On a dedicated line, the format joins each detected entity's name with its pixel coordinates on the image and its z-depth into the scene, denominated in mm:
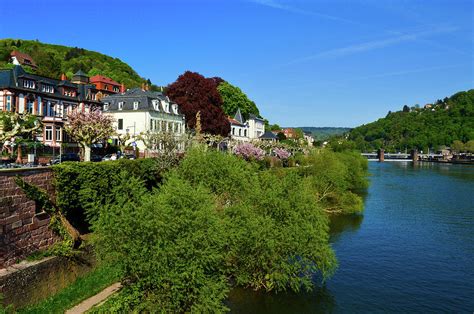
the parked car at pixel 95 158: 45500
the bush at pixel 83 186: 25359
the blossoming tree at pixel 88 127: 37753
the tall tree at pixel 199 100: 71000
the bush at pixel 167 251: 18156
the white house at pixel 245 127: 90844
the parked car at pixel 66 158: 39447
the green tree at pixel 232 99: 96450
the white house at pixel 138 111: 61344
